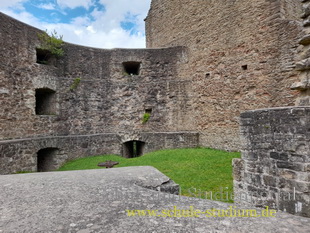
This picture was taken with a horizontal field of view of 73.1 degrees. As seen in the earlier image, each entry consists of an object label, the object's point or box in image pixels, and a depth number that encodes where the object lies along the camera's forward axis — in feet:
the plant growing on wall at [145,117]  37.58
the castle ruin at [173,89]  12.46
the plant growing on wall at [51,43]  30.58
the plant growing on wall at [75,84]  33.99
